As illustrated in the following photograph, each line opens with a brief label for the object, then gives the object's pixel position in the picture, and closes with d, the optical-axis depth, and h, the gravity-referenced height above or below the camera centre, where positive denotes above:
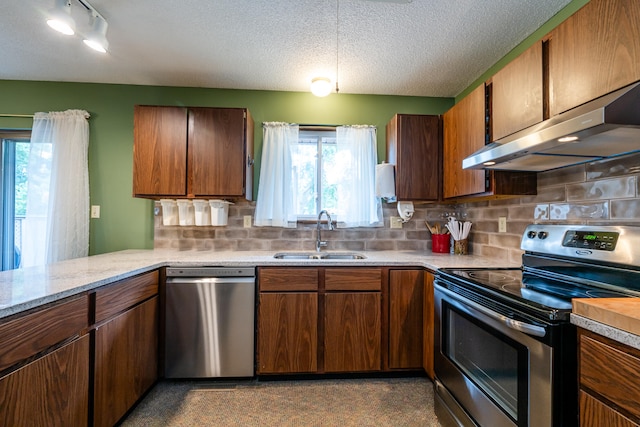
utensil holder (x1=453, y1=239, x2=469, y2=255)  2.49 -0.24
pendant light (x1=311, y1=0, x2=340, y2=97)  2.21 +1.01
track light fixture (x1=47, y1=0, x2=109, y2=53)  1.61 +1.11
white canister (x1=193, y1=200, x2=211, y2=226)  2.53 +0.05
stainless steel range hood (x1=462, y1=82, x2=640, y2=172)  0.96 +0.32
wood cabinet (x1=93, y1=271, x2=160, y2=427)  1.44 -0.72
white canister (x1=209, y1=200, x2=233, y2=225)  2.53 +0.05
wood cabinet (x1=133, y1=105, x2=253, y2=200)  2.35 +0.53
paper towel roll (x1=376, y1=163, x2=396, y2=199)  2.52 +0.32
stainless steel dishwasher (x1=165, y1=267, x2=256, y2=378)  2.03 -0.74
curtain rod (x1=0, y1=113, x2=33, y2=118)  2.59 +0.89
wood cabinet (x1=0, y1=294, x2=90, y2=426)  0.99 -0.57
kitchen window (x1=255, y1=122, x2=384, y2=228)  2.68 +0.40
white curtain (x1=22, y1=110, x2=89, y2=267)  2.52 +0.22
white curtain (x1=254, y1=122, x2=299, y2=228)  2.66 +0.34
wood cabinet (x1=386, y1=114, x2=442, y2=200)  2.49 +0.54
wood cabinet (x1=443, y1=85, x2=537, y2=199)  1.85 +0.43
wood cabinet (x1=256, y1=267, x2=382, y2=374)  2.06 -0.72
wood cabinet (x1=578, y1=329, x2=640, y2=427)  0.75 -0.45
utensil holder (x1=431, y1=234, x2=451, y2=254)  2.62 -0.22
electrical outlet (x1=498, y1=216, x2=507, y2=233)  2.12 -0.03
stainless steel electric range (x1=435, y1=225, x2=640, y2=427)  0.97 -0.42
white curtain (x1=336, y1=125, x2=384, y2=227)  2.69 +0.36
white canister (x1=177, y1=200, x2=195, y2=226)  2.53 +0.04
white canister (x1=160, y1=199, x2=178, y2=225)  2.54 +0.05
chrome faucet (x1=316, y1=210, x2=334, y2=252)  2.59 -0.17
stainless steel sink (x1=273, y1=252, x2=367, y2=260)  2.50 -0.32
